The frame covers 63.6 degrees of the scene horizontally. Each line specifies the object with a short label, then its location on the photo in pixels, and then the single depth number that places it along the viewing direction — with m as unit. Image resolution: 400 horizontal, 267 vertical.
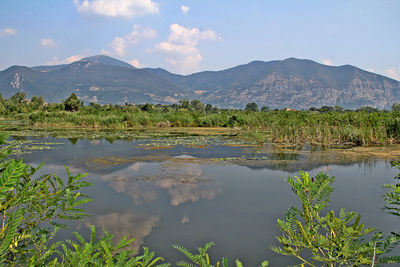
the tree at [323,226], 2.03
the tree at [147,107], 43.99
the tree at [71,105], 41.66
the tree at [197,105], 62.82
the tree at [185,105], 52.58
